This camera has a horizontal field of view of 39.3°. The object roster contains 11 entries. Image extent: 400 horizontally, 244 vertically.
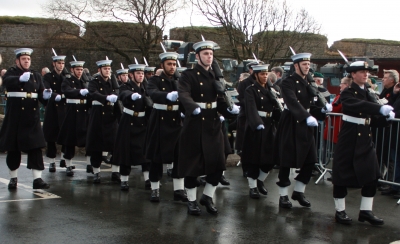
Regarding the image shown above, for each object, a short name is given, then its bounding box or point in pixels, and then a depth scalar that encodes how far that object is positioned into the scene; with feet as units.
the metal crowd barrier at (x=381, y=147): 30.09
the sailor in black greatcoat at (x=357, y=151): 22.43
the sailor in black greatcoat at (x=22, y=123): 28.37
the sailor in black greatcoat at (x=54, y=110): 36.40
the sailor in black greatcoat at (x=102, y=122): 32.17
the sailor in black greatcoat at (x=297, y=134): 24.97
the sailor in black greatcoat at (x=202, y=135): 23.70
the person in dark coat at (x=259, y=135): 27.96
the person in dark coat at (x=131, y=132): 29.68
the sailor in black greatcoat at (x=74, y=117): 35.04
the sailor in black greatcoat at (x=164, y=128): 26.48
